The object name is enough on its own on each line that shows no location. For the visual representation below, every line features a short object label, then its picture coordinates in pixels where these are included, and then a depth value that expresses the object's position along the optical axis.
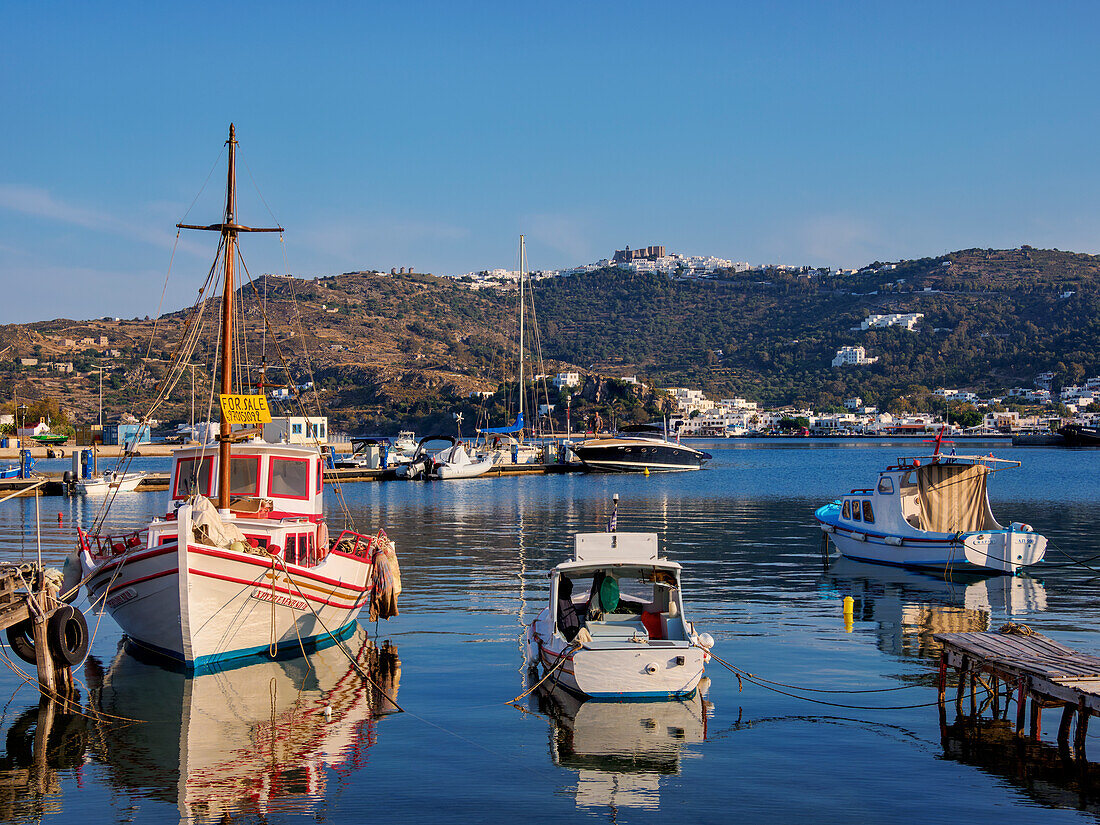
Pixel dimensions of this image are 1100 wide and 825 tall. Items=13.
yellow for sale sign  21.98
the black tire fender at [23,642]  19.31
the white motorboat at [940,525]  33.69
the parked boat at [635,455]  110.75
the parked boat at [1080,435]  181.12
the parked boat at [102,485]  73.00
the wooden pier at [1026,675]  14.32
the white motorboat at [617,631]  17.22
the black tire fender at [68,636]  18.23
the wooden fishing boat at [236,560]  19.14
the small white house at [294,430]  74.69
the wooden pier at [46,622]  18.09
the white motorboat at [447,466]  93.56
